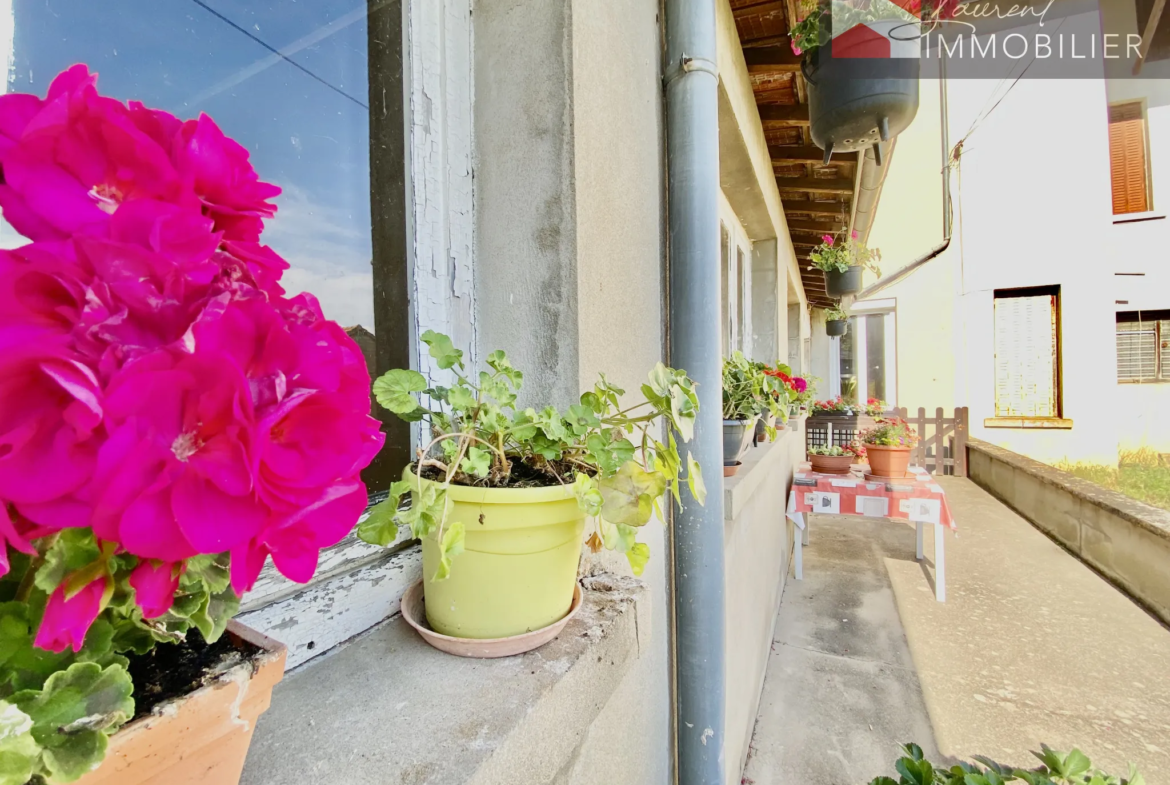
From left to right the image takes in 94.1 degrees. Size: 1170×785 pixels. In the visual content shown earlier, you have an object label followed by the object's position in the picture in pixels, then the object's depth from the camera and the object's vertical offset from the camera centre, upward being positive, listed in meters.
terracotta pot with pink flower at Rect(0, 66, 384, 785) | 0.26 -0.01
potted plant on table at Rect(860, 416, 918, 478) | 3.76 -0.40
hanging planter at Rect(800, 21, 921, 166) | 1.79 +1.04
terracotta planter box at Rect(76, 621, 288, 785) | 0.32 -0.21
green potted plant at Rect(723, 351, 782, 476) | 2.21 -0.04
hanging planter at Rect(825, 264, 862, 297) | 4.93 +1.00
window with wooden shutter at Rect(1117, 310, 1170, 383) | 7.82 +0.57
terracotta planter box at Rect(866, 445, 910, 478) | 3.75 -0.49
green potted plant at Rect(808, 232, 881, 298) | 4.87 +1.15
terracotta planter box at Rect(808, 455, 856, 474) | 4.06 -0.55
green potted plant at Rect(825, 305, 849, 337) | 8.02 +1.03
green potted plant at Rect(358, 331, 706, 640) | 0.64 -0.12
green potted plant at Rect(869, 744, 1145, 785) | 1.07 -0.79
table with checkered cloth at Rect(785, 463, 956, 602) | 3.50 -0.74
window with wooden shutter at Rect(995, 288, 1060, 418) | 7.81 +0.51
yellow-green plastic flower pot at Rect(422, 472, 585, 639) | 0.64 -0.21
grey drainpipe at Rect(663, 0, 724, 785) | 1.25 +0.07
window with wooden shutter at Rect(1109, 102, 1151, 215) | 7.84 +3.27
